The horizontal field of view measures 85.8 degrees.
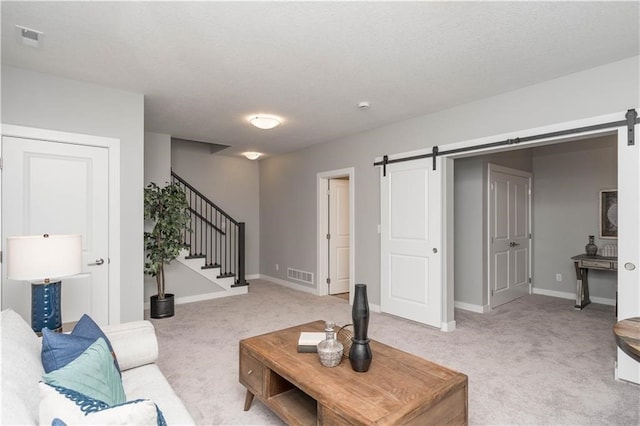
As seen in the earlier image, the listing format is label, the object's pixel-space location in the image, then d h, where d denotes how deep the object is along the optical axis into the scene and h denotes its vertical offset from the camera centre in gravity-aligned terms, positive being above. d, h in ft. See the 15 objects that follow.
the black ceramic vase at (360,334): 6.04 -2.14
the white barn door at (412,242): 13.38 -1.13
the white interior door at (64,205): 9.55 +0.30
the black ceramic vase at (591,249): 16.84 -1.74
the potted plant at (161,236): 14.73 -0.90
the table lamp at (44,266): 6.53 -0.99
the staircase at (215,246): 18.18 -1.93
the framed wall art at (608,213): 17.11 +0.02
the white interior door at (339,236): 19.75 -1.24
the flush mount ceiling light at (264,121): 13.53 +3.72
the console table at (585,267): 15.46 -2.47
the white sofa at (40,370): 3.55 -2.13
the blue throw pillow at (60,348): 4.73 -1.90
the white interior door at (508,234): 16.58 -1.02
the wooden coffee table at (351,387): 5.10 -2.83
